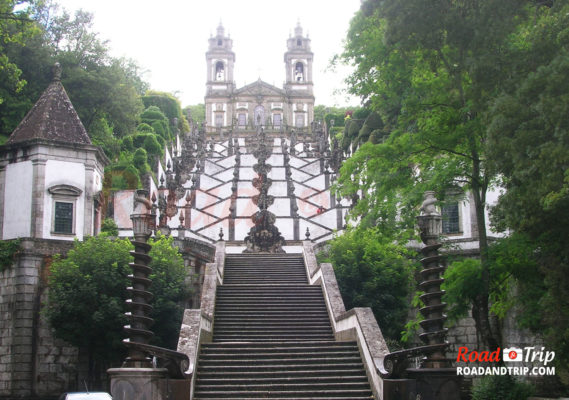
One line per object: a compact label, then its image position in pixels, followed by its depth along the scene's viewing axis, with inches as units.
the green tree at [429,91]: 539.8
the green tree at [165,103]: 2438.1
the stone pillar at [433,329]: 463.8
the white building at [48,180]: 919.0
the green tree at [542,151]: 447.8
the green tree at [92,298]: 815.1
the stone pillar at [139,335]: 434.0
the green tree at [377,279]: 840.3
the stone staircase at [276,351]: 536.4
